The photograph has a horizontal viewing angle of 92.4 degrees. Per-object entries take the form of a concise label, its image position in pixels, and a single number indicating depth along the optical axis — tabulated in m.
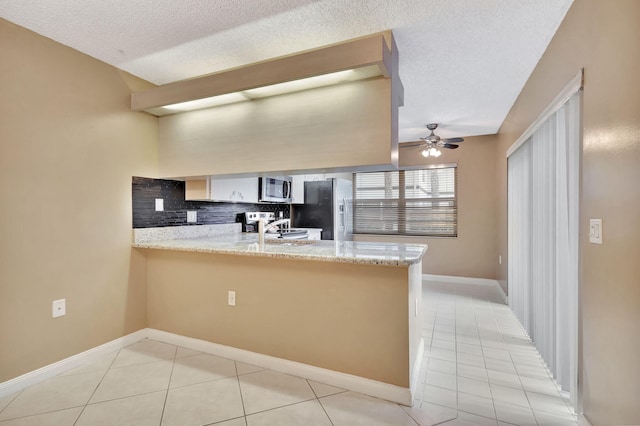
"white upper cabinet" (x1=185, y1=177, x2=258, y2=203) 3.20
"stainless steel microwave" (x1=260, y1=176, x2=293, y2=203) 4.18
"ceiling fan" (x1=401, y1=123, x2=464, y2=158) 4.18
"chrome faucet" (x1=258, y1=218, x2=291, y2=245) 2.83
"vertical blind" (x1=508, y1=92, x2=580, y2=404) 1.85
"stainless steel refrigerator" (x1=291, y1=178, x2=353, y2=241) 5.34
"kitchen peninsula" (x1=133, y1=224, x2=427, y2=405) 1.98
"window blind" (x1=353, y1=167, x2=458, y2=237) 5.34
